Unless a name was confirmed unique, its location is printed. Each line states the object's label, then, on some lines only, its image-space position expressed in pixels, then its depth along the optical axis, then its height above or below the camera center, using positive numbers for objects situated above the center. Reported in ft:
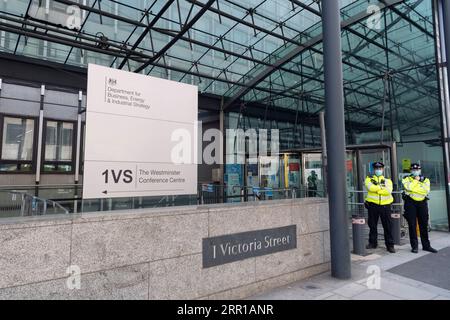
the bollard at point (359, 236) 20.99 -3.73
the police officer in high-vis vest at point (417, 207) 21.93 -1.99
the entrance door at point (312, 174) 36.58 +0.65
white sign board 11.75 +1.79
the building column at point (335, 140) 16.12 +2.00
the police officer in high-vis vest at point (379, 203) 21.85 -1.65
